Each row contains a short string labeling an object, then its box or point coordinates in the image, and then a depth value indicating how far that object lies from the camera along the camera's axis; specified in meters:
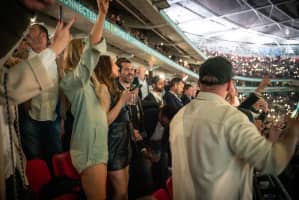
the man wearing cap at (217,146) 1.56
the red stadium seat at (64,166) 2.64
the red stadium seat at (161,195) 2.22
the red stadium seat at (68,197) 2.18
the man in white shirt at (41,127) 3.00
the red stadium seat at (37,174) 2.45
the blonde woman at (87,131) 2.40
